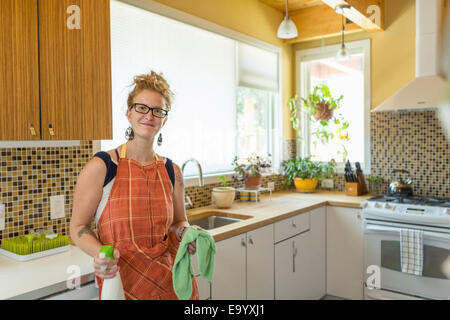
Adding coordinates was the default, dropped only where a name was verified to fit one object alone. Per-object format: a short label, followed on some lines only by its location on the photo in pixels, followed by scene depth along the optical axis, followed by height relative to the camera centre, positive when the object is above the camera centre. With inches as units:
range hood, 99.6 +15.5
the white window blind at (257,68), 133.8 +29.7
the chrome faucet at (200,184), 98.5 -8.4
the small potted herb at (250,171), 127.8 -6.7
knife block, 136.5 -13.8
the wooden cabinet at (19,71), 59.2 +12.7
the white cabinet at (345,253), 122.0 -32.7
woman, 58.3 -7.9
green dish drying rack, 66.3 -16.2
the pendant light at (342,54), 126.8 +30.7
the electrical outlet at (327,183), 151.9 -13.0
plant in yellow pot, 147.3 -8.5
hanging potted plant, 146.2 +13.2
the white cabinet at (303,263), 107.9 -33.4
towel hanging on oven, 106.4 -27.9
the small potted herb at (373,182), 138.9 -11.6
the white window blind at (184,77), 94.6 +20.7
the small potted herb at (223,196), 112.9 -13.3
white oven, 104.0 -31.8
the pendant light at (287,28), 109.0 +33.8
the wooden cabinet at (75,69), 64.9 +14.5
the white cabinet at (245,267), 86.2 -27.6
